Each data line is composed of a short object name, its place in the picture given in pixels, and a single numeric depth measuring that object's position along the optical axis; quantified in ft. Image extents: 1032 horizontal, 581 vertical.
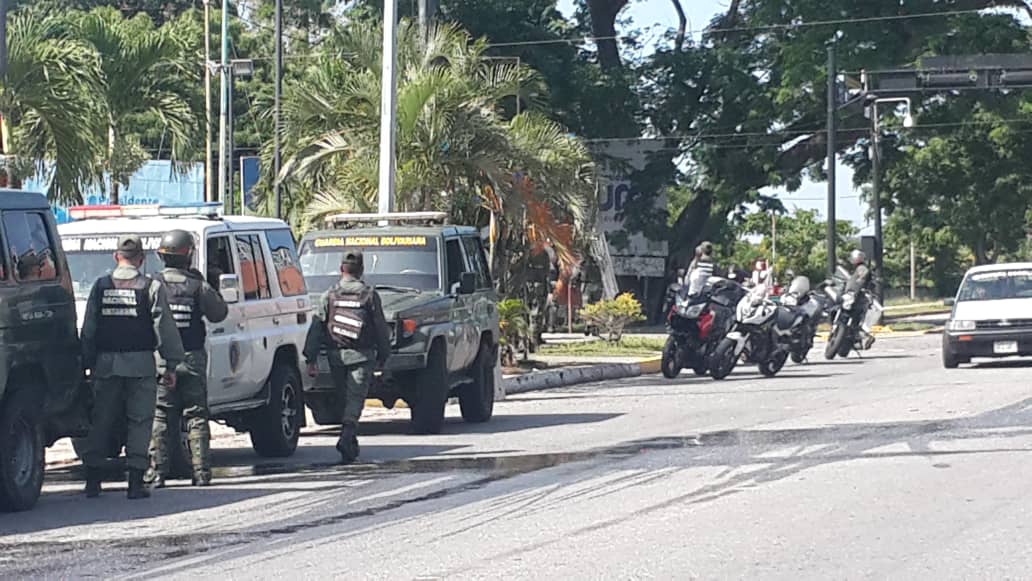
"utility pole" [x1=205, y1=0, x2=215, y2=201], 140.95
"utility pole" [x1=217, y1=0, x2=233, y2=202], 148.15
